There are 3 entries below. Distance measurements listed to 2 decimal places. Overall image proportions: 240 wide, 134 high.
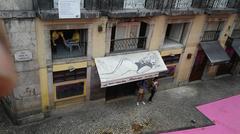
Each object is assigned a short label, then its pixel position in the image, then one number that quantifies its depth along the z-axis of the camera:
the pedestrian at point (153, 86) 15.87
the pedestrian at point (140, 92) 15.85
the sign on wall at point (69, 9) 10.57
